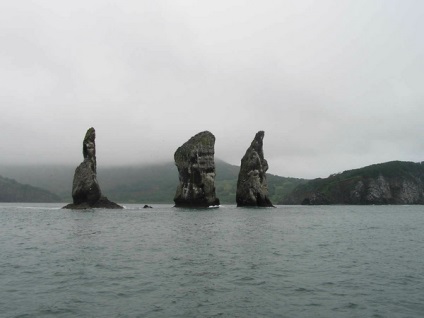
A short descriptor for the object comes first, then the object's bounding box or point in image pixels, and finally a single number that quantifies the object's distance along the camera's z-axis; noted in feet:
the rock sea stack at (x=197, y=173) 423.64
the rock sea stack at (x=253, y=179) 448.65
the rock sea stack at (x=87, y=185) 375.25
